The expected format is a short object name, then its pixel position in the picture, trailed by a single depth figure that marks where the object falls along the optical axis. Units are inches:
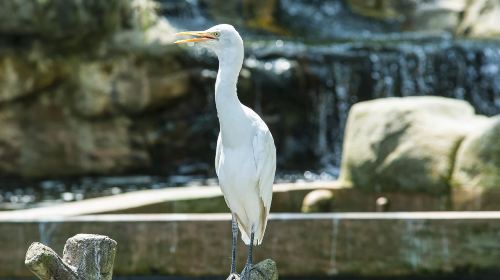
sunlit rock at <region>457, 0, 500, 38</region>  1498.5
